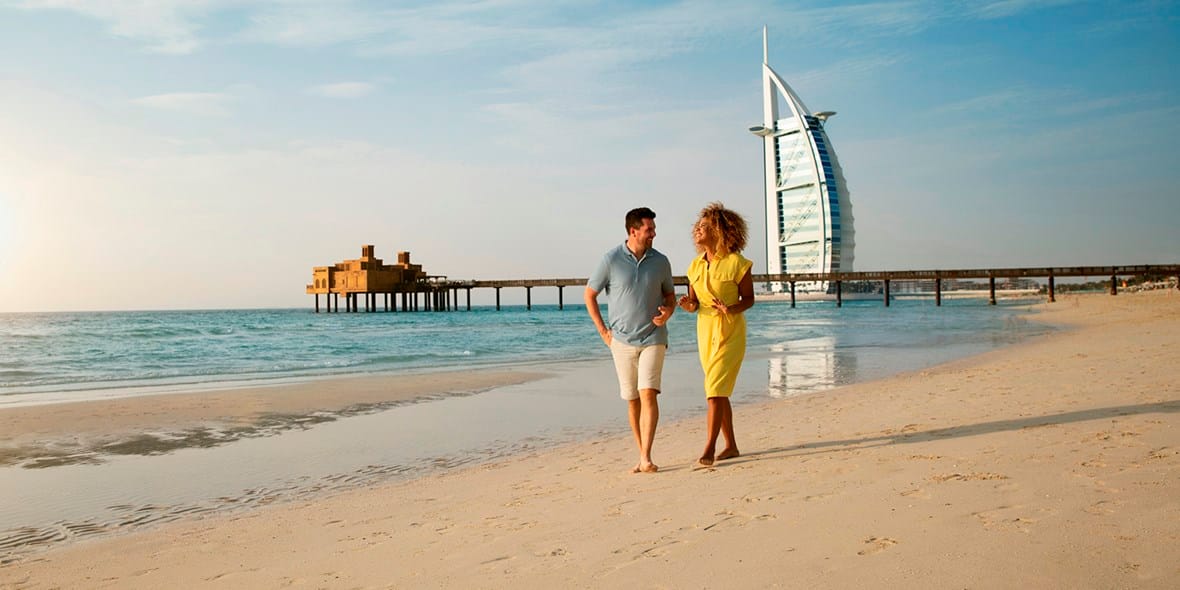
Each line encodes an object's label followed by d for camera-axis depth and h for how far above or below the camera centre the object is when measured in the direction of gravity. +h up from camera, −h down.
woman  4.38 -0.06
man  4.37 -0.11
